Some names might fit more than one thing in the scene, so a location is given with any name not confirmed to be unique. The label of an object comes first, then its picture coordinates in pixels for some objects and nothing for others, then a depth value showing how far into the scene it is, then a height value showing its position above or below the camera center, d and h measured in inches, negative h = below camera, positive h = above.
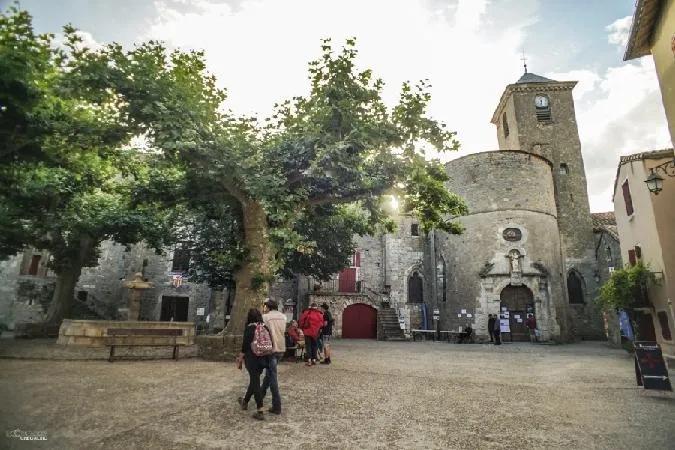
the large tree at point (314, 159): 385.1 +172.8
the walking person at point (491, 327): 800.9 -11.2
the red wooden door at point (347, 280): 1037.2 +108.4
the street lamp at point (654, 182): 341.1 +130.8
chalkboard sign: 272.4 -30.3
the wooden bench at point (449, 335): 886.3 -35.6
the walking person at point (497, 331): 769.3 -18.9
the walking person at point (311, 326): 378.3 -7.8
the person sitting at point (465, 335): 827.4 -30.4
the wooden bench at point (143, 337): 352.2 -21.8
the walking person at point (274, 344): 198.4 -15.2
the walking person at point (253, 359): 197.5 -22.2
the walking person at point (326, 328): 397.6 -10.7
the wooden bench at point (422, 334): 969.5 -35.1
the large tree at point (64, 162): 339.3 +183.2
